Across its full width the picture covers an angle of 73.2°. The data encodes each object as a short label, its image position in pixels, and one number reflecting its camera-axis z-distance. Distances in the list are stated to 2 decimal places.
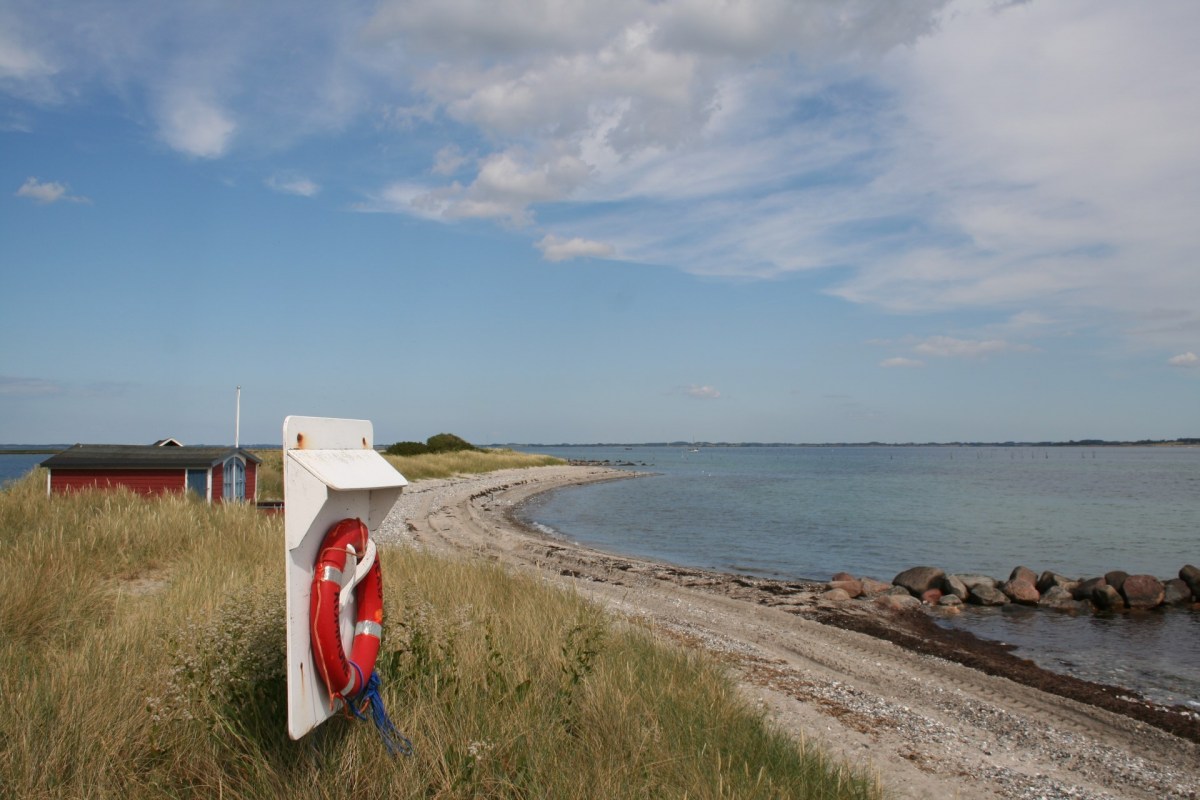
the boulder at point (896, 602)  16.25
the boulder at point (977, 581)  17.48
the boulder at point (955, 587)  17.36
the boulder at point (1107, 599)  16.62
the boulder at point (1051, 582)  17.78
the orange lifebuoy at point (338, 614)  3.06
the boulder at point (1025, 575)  17.86
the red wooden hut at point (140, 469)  16.50
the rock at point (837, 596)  16.59
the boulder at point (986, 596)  17.03
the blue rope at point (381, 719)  3.49
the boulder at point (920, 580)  17.60
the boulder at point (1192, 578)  17.22
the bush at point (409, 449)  70.94
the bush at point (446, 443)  77.12
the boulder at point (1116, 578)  17.33
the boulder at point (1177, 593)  16.97
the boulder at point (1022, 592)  17.14
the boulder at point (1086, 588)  17.08
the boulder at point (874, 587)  17.75
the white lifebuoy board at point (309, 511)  2.98
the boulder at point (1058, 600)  16.72
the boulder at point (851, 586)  17.39
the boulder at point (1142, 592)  16.64
